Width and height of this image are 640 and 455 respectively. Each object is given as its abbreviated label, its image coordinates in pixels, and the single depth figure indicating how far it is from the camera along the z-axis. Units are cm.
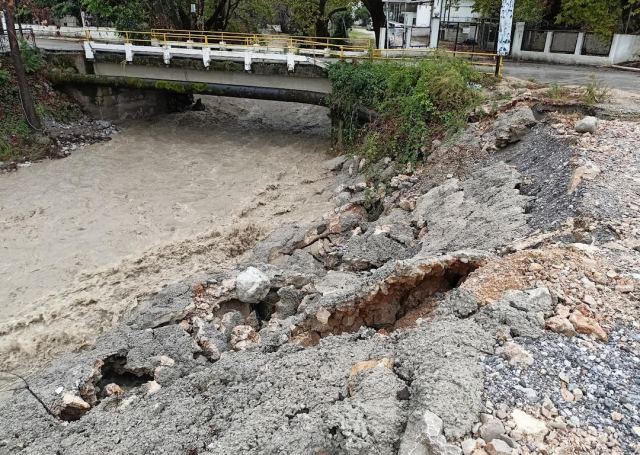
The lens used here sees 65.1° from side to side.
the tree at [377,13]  2452
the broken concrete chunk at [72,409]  669
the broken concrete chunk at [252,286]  897
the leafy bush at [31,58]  2141
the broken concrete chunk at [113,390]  706
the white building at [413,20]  2158
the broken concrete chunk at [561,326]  518
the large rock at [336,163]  1722
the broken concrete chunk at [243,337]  762
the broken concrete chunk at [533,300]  552
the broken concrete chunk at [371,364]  539
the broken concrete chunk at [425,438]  405
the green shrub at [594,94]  1291
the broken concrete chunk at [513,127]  1173
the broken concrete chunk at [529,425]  411
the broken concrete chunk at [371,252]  984
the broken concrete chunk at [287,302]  867
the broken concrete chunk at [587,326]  512
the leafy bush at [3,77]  2010
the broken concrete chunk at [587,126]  1055
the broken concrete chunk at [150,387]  677
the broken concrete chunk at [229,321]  811
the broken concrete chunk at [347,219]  1187
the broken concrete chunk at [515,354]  489
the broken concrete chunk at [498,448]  395
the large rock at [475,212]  817
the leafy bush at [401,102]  1427
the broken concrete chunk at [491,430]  410
